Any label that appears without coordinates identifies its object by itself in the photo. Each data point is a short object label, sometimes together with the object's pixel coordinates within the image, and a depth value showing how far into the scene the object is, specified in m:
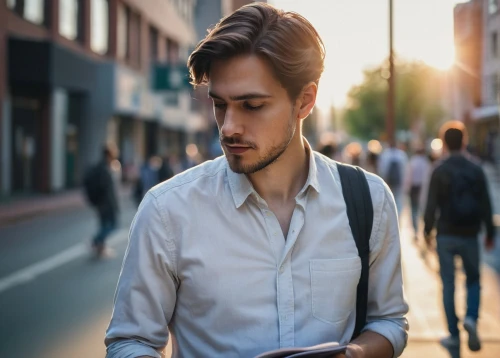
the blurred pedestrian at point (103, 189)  11.51
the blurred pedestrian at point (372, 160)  11.98
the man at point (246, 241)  1.92
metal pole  7.76
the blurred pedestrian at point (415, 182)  12.77
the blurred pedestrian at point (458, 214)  5.79
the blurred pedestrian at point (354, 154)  12.57
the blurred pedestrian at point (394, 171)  12.84
